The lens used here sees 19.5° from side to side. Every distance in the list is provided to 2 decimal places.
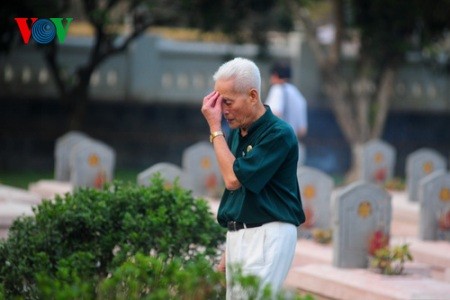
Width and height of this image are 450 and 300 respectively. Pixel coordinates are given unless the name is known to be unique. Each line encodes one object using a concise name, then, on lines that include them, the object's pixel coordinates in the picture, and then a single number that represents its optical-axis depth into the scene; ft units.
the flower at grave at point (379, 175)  69.67
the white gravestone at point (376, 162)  68.95
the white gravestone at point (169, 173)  49.08
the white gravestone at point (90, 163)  61.31
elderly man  22.79
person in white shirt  52.08
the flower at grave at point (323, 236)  48.64
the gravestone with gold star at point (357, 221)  40.78
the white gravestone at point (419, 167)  64.38
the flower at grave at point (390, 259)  38.37
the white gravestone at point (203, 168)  63.72
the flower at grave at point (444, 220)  49.37
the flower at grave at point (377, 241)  40.73
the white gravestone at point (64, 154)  66.85
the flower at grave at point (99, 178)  60.78
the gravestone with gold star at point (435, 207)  49.11
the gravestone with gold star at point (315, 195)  51.26
